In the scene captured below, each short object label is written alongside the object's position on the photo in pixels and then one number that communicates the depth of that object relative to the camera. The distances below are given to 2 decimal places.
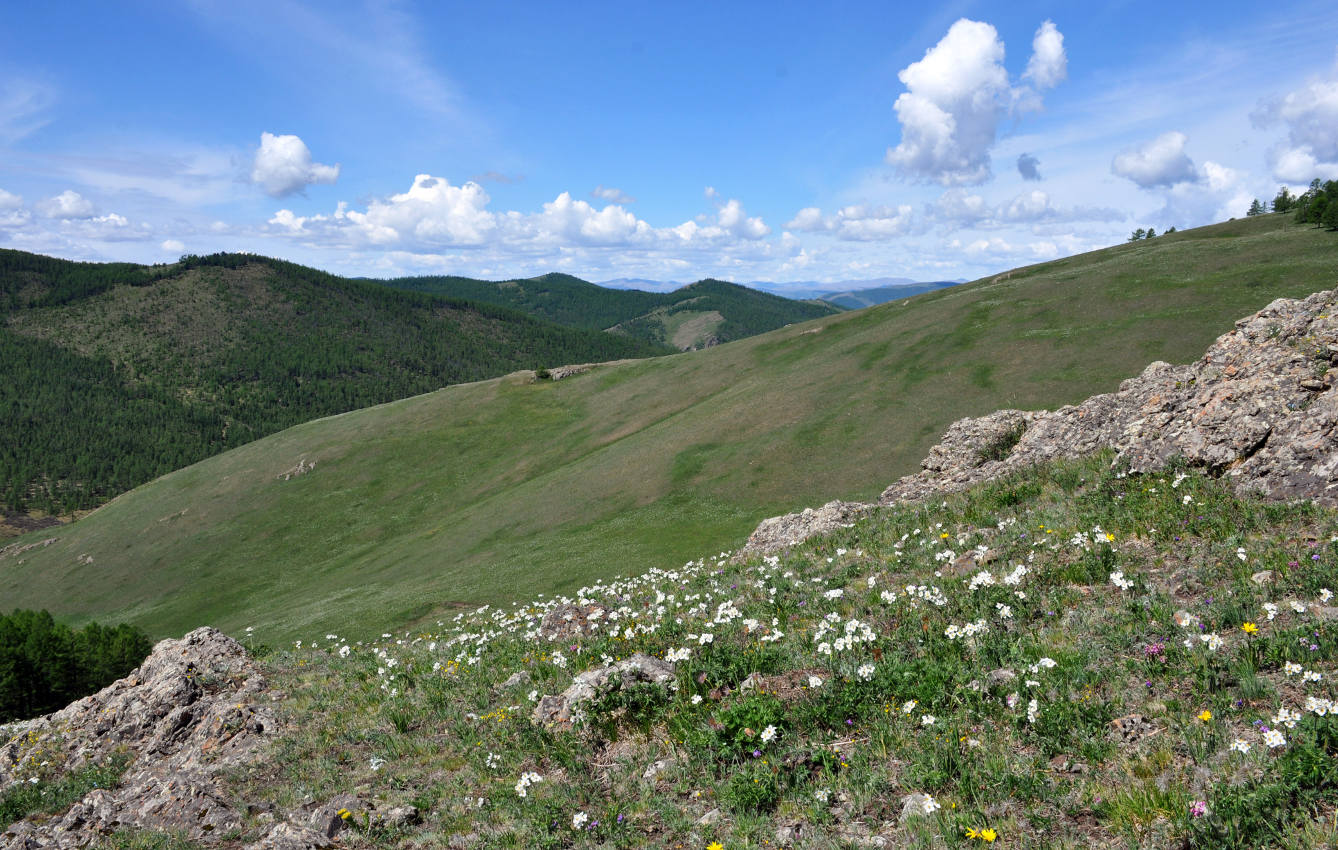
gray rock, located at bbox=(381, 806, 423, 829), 7.52
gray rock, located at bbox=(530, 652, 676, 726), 8.77
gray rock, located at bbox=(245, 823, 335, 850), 7.14
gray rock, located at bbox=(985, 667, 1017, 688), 7.11
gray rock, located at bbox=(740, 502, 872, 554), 19.55
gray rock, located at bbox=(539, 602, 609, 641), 13.07
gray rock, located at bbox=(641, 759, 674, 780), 7.33
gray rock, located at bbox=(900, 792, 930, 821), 5.58
